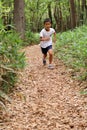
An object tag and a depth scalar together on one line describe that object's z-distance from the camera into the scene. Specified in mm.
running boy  10325
